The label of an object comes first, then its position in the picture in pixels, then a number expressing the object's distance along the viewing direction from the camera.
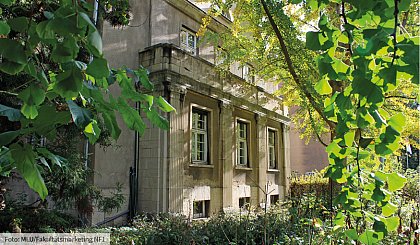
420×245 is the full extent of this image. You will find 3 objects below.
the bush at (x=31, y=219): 6.80
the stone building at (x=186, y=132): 11.39
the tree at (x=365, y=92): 1.05
